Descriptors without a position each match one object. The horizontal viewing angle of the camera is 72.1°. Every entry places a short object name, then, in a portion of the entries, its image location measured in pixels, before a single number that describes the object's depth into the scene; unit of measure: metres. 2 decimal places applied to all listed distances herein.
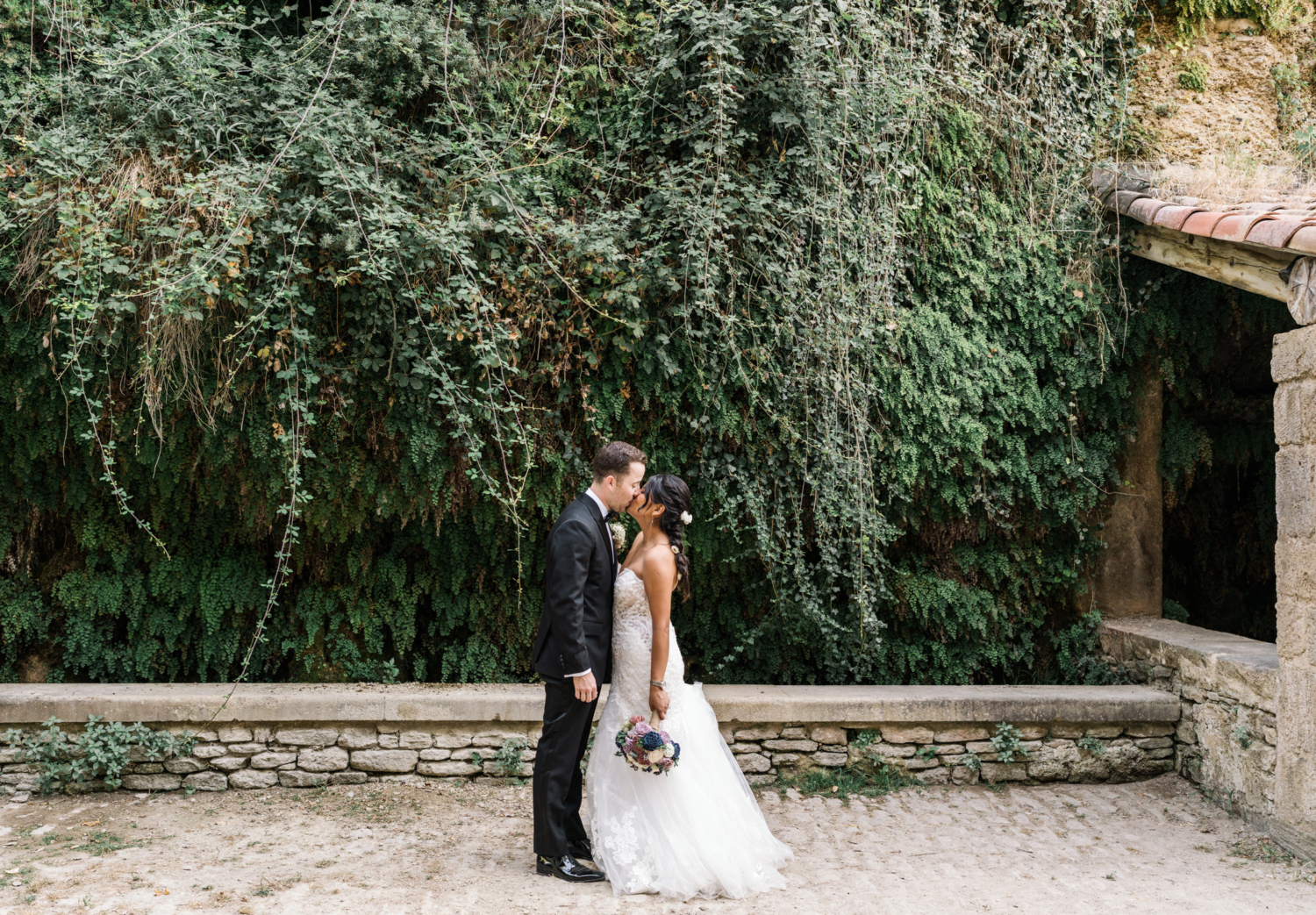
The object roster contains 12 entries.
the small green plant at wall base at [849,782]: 5.29
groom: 3.85
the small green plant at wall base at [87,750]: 4.94
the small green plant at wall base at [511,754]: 5.23
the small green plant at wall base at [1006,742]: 5.43
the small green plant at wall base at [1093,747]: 5.48
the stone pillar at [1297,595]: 4.31
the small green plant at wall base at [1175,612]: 6.69
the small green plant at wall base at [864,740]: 5.43
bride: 3.80
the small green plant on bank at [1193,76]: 6.94
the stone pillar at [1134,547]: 6.41
